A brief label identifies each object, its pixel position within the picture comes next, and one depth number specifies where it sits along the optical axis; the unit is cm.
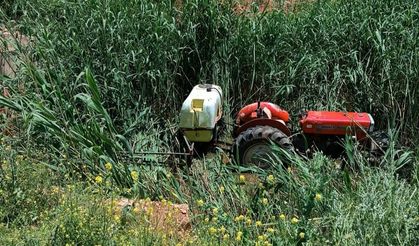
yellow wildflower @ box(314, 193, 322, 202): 436
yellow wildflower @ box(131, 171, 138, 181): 483
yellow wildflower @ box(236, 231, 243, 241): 401
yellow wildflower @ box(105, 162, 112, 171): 470
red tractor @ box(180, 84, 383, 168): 606
